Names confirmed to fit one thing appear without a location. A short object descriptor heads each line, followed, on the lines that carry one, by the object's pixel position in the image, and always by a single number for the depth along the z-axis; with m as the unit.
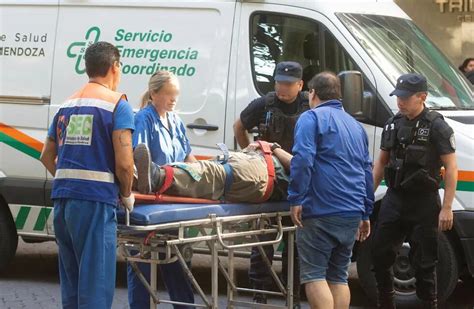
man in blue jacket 10.65
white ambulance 13.18
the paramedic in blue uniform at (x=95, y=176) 9.48
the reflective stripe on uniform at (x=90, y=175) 9.50
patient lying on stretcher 10.06
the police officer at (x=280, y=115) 12.66
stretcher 9.81
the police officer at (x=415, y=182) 11.78
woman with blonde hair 11.37
